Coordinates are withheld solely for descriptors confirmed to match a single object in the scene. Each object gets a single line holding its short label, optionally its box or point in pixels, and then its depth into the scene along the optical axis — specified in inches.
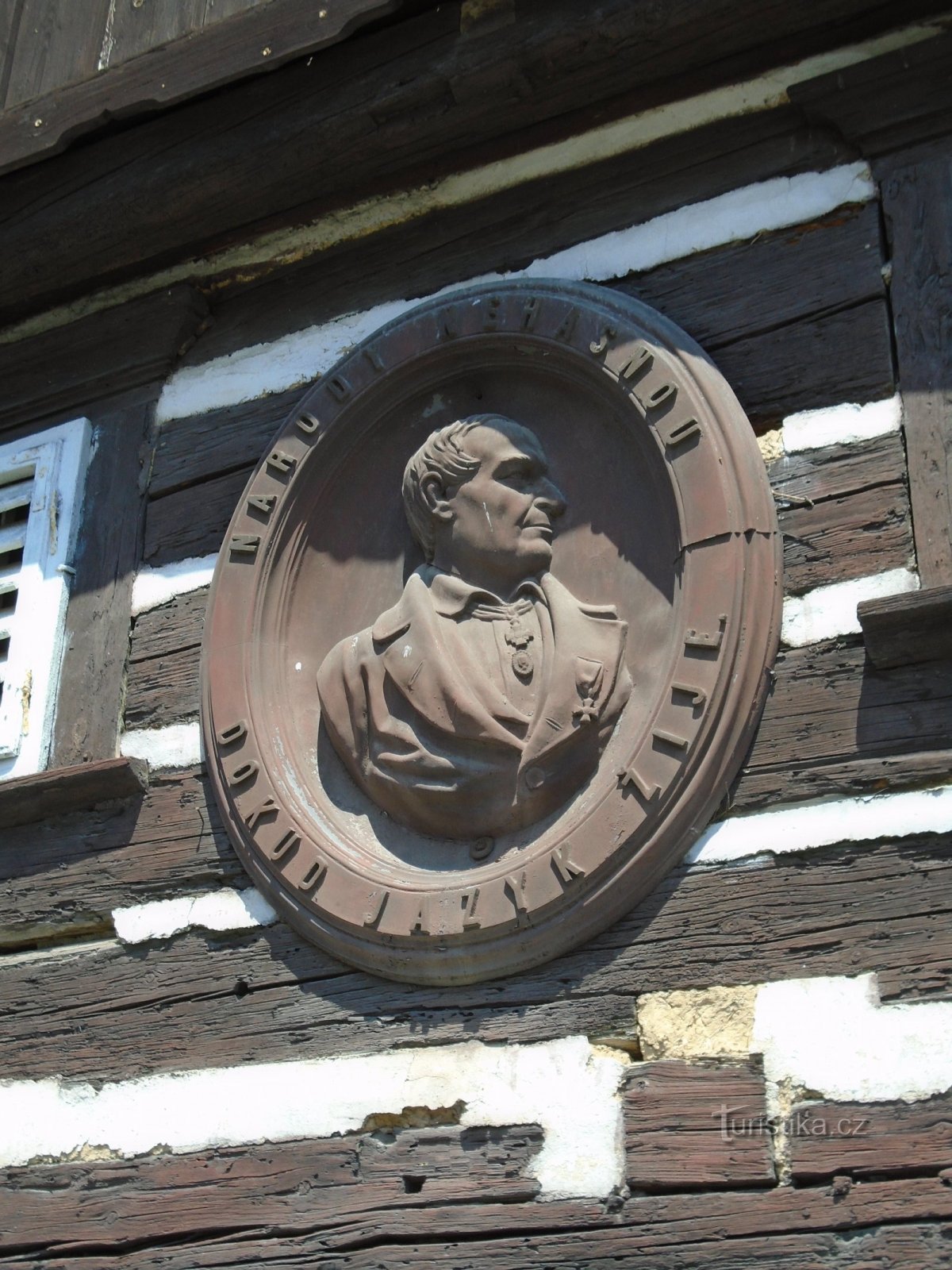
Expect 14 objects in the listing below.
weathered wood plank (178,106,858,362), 165.5
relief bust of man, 148.8
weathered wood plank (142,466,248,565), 179.9
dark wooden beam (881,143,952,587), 141.5
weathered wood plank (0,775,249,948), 162.2
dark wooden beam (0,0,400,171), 177.3
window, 177.3
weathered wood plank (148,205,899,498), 155.8
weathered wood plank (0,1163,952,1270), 121.6
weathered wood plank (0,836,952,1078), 130.5
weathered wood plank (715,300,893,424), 151.0
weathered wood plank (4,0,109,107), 200.5
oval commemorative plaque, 142.0
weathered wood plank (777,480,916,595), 143.4
